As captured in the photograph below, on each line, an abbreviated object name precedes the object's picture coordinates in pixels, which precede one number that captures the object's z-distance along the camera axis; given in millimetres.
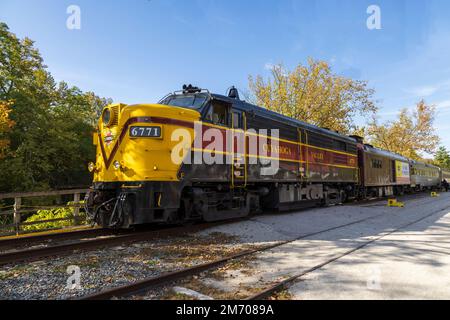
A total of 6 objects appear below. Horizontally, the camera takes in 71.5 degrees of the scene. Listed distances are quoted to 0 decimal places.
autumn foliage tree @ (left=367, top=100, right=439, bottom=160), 52156
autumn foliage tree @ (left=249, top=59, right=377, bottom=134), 29797
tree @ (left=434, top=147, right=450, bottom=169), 98625
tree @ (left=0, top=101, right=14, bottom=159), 20531
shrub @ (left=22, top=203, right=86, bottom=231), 14139
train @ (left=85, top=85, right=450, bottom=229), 7461
